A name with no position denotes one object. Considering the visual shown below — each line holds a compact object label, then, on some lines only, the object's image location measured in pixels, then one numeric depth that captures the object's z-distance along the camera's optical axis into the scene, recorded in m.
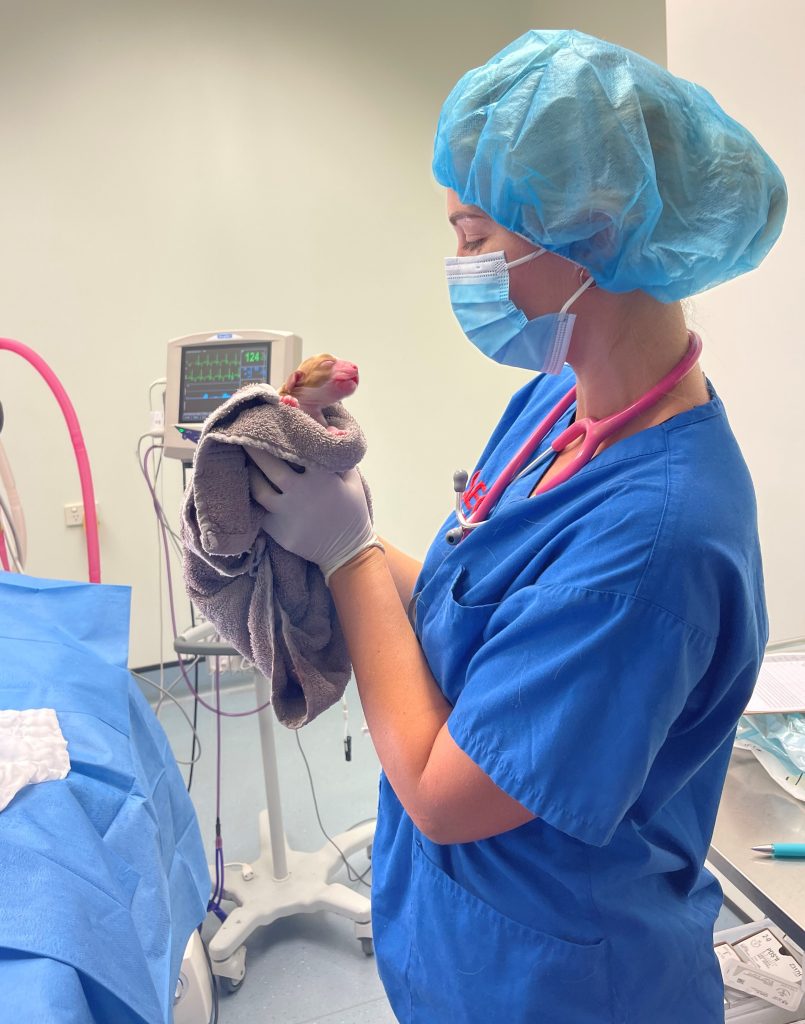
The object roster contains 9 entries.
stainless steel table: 0.81
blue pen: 0.88
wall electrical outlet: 2.70
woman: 0.61
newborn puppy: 0.79
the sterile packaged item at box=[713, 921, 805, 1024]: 1.15
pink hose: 1.67
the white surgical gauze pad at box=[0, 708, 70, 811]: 1.03
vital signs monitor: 1.59
